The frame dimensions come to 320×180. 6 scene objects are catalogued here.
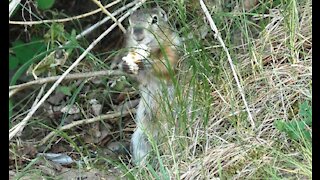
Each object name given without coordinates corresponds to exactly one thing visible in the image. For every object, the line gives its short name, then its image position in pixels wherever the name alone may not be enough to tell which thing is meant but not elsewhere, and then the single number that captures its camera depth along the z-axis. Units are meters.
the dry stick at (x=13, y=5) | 6.59
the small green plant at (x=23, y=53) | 8.47
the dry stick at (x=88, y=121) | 7.40
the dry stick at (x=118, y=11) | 7.35
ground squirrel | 6.73
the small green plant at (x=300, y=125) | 5.94
